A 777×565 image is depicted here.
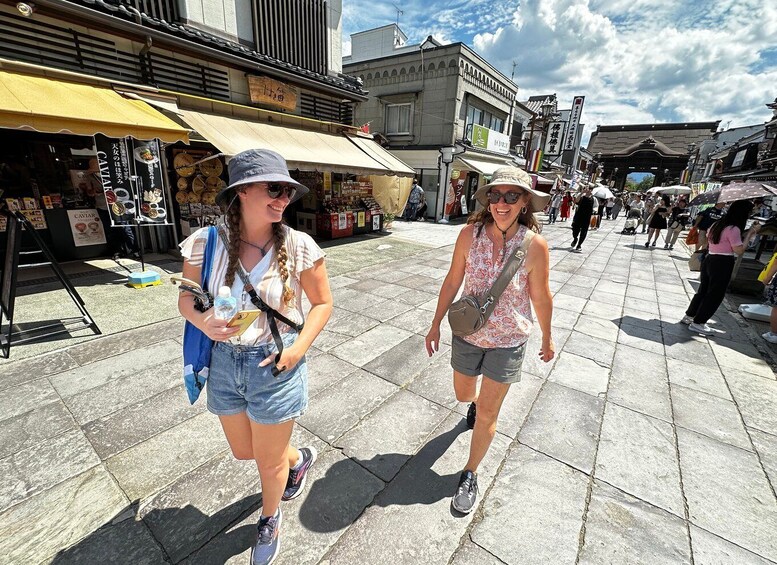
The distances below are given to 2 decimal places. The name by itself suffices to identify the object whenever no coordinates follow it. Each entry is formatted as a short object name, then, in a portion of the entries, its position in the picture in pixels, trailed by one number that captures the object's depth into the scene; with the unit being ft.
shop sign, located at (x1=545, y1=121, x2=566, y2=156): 76.64
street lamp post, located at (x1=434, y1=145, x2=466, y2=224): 49.52
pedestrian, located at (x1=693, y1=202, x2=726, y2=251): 26.86
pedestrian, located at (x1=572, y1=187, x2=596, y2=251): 32.24
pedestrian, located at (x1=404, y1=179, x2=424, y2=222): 50.88
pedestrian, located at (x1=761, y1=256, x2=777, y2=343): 15.34
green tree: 219.00
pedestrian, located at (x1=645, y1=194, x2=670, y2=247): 38.85
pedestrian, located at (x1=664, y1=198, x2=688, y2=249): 37.78
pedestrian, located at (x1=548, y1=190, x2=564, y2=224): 60.95
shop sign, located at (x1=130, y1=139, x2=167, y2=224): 18.38
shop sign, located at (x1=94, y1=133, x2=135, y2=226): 17.21
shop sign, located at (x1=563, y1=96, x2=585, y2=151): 76.43
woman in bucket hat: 4.70
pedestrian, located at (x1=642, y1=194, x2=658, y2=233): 59.96
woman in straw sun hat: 6.35
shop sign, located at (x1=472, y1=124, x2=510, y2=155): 53.11
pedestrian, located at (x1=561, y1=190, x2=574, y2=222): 59.83
